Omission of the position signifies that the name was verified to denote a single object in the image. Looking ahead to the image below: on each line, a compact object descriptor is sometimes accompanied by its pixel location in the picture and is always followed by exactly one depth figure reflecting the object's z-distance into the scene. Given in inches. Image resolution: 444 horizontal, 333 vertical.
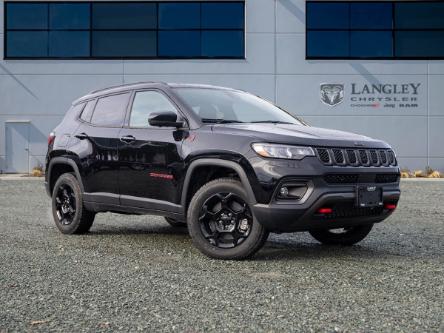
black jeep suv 201.8
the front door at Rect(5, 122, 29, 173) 944.3
